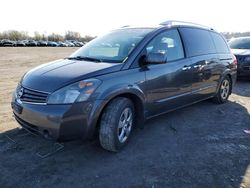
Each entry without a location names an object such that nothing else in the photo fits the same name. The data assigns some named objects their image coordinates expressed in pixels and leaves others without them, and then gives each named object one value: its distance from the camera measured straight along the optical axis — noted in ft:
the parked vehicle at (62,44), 150.60
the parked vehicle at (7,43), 124.22
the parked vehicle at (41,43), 141.92
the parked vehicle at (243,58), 21.52
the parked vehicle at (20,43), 129.87
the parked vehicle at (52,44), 145.96
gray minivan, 7.49
